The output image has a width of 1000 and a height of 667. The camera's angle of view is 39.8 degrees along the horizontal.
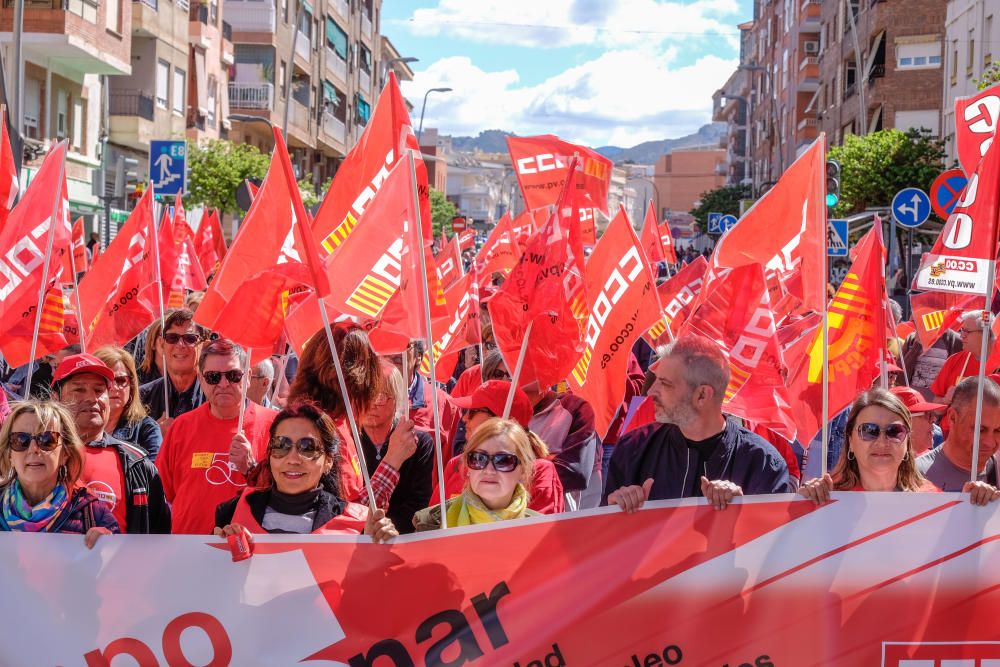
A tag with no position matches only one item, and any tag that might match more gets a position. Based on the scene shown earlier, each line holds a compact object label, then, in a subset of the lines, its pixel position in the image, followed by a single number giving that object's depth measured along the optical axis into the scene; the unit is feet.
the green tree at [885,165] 106.01
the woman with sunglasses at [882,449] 16.72
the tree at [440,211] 265.54
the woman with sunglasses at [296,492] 16.06
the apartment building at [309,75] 161.17
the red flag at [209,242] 51.19
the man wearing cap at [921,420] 21.47
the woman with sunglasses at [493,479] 16.02
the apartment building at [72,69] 93.50
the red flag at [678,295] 34.06
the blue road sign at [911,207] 53.52
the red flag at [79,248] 43.55
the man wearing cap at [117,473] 16.60
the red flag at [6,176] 26.61
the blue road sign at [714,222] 146.82
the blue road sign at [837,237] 62.85
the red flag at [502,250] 45.75
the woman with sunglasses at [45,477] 15.40
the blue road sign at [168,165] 56.85
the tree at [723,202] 236.63
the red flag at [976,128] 18.86
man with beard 16.44
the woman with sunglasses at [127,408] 20.27
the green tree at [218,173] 110.22
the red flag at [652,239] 46.21
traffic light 66.03
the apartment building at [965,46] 111.75
